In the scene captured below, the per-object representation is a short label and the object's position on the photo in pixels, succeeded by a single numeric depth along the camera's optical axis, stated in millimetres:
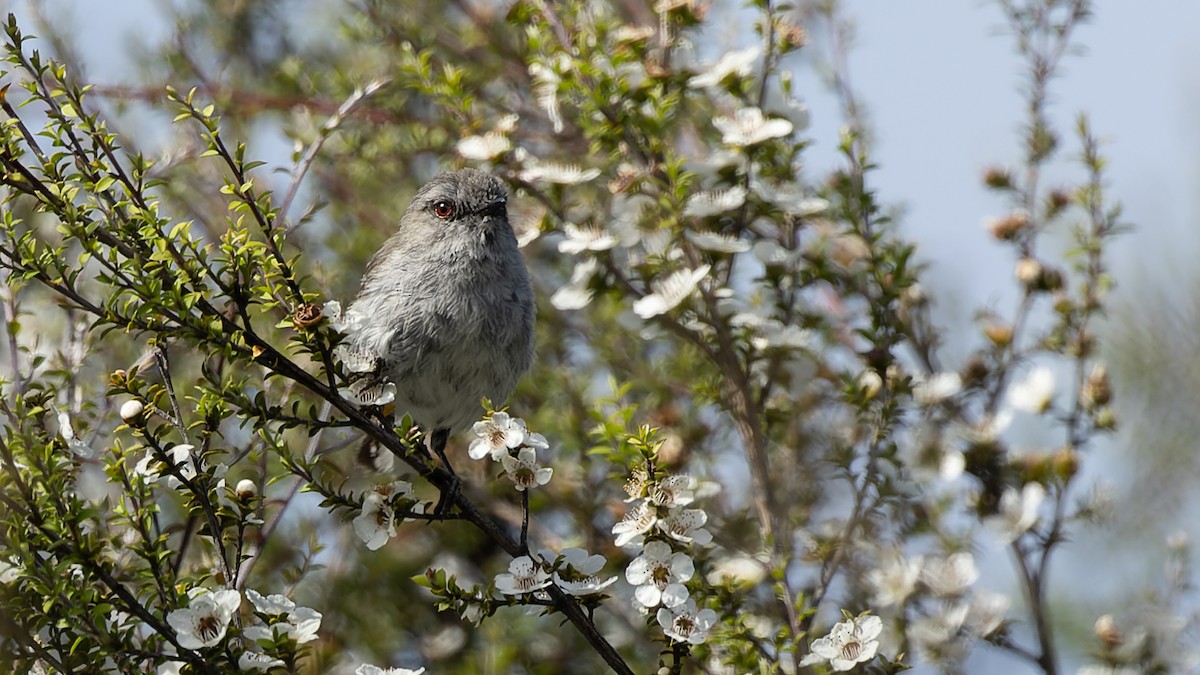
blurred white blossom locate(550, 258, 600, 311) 8305
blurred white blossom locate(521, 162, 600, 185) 8414
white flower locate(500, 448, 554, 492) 5937
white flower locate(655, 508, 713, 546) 5711
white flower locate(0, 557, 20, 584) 5285
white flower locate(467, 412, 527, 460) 5840
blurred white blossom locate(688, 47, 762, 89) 8172
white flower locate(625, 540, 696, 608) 5641
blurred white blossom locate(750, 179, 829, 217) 8023
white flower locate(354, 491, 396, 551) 6152
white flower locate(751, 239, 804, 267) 8352
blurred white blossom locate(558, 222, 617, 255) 7879
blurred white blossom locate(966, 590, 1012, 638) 8391
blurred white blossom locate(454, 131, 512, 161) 8539
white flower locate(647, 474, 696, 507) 5617
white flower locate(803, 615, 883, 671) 5832
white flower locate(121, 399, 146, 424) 5402
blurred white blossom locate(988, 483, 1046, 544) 8336
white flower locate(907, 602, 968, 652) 8523
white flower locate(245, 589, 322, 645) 5527
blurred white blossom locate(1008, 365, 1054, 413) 8953
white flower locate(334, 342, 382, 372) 6048
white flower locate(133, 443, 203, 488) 5461
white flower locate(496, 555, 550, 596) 5641
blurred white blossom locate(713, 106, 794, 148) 7984
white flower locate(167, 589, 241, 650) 5301
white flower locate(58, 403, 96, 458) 6094
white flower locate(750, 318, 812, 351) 8031
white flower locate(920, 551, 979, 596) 8766
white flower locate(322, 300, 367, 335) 5891
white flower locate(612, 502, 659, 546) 5652
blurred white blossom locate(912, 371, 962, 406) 8781
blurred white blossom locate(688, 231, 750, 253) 7816
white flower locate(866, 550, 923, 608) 8742
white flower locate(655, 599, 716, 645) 5562
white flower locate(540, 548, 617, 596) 5769
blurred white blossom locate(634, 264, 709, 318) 7621
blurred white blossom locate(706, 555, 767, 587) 8672
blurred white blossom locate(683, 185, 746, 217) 7922
